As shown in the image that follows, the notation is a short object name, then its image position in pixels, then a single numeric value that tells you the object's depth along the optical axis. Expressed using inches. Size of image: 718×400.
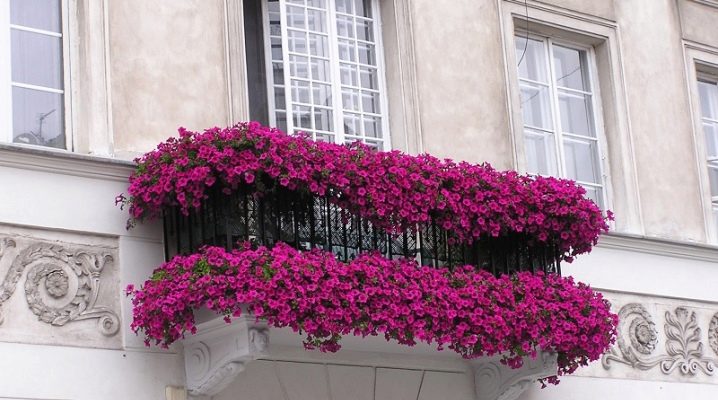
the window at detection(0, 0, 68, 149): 412.8
